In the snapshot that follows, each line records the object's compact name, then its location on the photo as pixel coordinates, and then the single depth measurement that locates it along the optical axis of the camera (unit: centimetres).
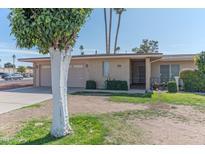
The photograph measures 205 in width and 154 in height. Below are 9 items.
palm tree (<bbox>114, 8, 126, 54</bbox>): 2223
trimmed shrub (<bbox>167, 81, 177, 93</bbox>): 1173
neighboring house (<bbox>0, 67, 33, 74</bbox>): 4419
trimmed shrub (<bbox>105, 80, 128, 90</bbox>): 1233
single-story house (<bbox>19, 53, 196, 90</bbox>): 1245
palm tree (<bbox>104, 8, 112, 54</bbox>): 2254
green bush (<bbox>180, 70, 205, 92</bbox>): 1197
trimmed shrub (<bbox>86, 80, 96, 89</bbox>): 1298
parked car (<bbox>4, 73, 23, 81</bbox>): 2632
